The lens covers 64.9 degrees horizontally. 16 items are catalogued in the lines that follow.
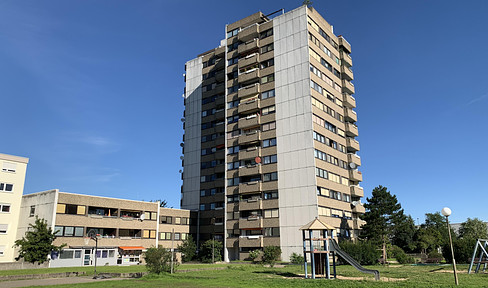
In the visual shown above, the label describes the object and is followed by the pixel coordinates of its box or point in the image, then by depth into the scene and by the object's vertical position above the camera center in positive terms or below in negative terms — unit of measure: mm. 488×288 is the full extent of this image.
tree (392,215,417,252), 102125 +1439
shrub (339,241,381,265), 53188 -1102
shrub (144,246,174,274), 37062 -1375
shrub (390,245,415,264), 62875 -2074
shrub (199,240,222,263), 70125 -895
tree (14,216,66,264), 53094 +319
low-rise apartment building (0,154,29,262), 60281 +7561
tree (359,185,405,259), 64312 +4705
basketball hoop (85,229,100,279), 59062 +1678
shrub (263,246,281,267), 59069 -1433
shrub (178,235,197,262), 73131 -703
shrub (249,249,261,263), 63250 -1497
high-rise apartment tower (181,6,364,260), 65875 +19320
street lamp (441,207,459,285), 25758 +2070
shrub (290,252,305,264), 58031 -2048
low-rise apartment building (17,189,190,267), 58094 +3460
